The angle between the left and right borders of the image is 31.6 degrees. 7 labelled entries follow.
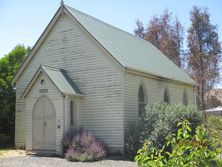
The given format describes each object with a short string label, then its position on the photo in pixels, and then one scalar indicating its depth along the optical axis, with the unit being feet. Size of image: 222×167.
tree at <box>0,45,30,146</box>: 90.33
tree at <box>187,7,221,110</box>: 159.74
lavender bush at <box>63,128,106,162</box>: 60.18
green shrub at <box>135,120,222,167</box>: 17.07
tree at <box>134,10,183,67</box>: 172.17
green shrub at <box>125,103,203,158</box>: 61.62
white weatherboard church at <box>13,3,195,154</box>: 68.28
